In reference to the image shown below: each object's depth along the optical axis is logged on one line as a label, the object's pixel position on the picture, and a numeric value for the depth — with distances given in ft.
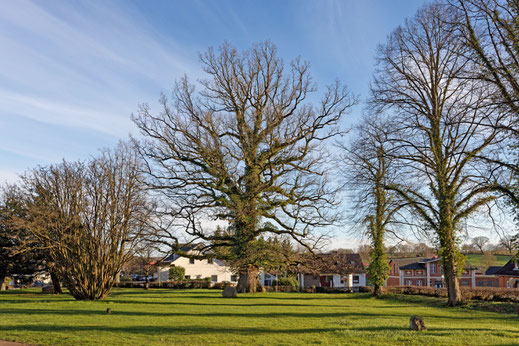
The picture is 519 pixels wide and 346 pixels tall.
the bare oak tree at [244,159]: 99.04
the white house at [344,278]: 223.51
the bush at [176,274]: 213.05
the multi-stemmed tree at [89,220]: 87.81
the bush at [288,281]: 180.34
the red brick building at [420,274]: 213.25
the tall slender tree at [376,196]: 91.12
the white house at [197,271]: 240.53
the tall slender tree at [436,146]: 82.23
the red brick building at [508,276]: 167.59
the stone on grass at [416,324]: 44.21
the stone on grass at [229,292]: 100.92
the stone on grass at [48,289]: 134.86
